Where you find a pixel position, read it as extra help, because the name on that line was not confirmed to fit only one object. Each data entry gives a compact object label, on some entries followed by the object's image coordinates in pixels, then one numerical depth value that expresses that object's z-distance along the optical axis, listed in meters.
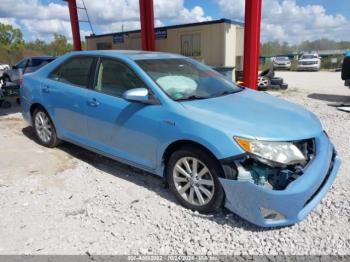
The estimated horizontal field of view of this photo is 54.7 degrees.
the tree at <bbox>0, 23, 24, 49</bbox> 57.72
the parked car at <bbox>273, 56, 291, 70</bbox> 31.52
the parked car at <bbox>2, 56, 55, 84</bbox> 12.97
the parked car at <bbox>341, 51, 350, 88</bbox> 10.20
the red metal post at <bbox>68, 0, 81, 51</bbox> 14.19
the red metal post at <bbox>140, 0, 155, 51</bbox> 11.33
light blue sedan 2.94
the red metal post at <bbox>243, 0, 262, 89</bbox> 8.05
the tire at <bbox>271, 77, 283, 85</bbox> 13.49
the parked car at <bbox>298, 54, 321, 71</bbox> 29.03
